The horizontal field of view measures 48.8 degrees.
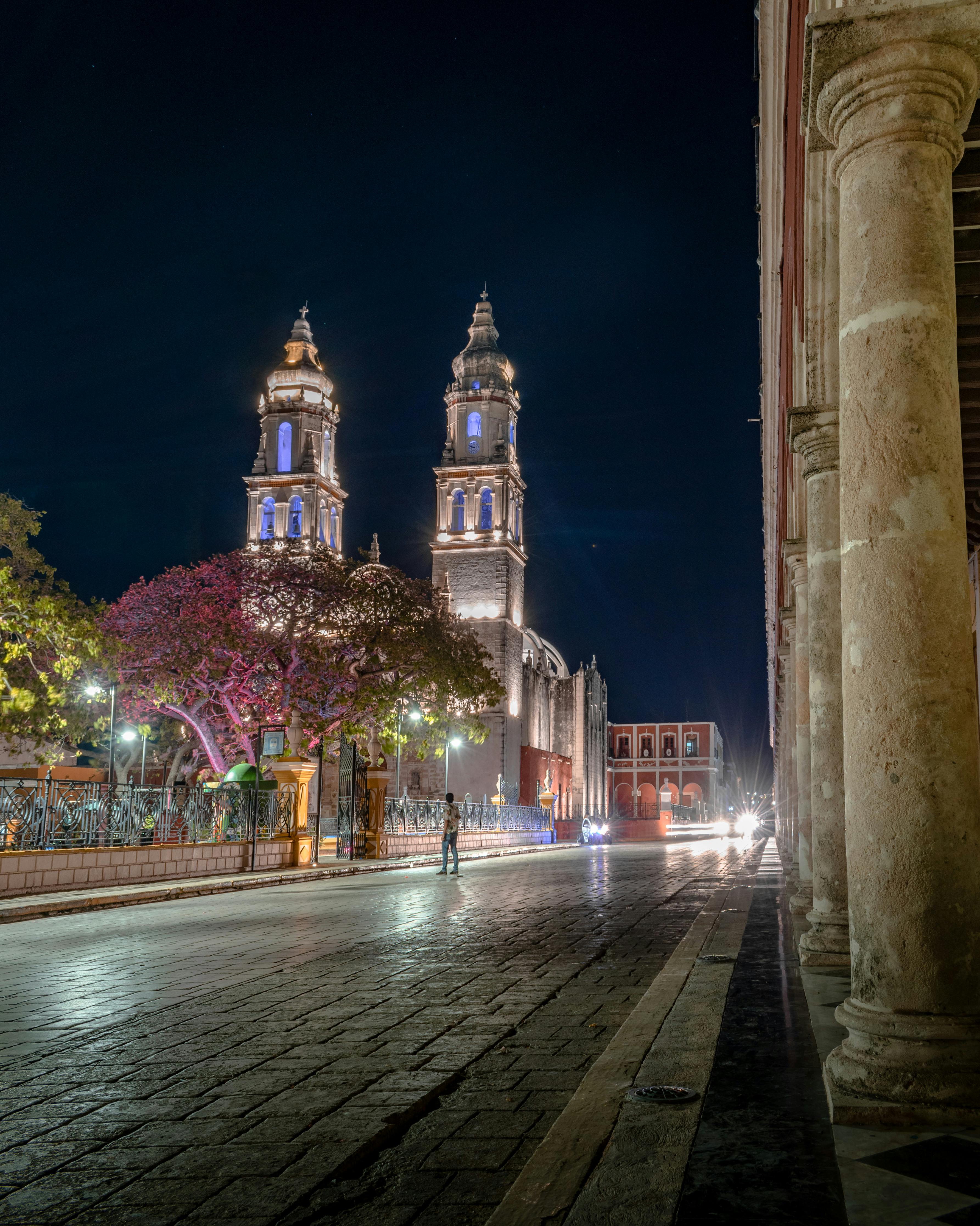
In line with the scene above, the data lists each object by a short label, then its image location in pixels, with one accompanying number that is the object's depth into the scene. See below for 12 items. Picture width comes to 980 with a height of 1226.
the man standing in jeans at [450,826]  20.72
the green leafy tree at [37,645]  17.48
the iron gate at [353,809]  25.80
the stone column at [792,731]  13.60
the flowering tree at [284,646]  30.28
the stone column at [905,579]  3.68
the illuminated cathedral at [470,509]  58.81
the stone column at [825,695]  7.55
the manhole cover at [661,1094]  4.18
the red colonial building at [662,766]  98.81
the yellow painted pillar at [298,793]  22.77
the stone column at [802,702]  11.34
